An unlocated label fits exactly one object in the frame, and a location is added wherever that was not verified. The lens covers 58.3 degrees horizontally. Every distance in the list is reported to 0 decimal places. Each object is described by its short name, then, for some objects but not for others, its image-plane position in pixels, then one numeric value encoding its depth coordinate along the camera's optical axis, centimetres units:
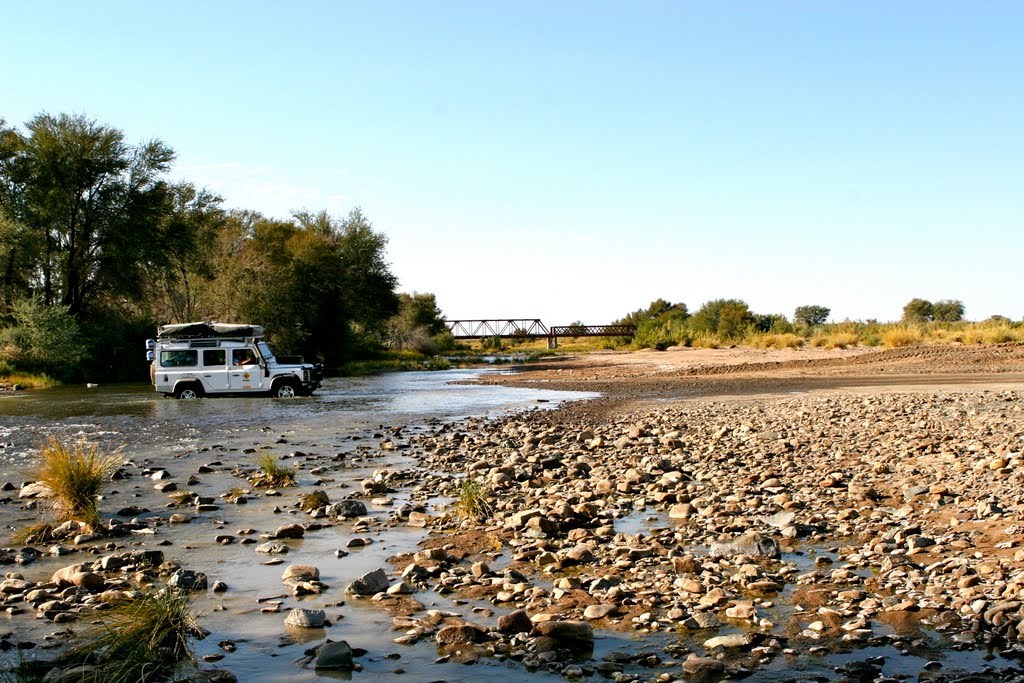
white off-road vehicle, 3158
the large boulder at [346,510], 1064
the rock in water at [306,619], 659
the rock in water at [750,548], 801
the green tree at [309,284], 4834
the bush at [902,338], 4356
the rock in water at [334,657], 575
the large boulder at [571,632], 610
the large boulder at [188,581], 756
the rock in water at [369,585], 738
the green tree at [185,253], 4731
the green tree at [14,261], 4141
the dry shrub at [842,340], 4659
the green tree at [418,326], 6900
